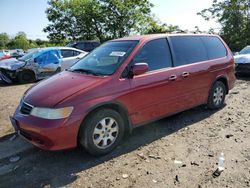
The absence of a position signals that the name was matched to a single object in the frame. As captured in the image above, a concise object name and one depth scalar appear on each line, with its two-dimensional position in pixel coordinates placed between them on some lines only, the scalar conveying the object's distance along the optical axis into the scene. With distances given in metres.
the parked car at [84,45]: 14.50
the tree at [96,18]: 20.40
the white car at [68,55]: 8.82
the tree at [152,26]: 21.66
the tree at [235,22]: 20.54
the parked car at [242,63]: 8.30
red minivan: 2.89
